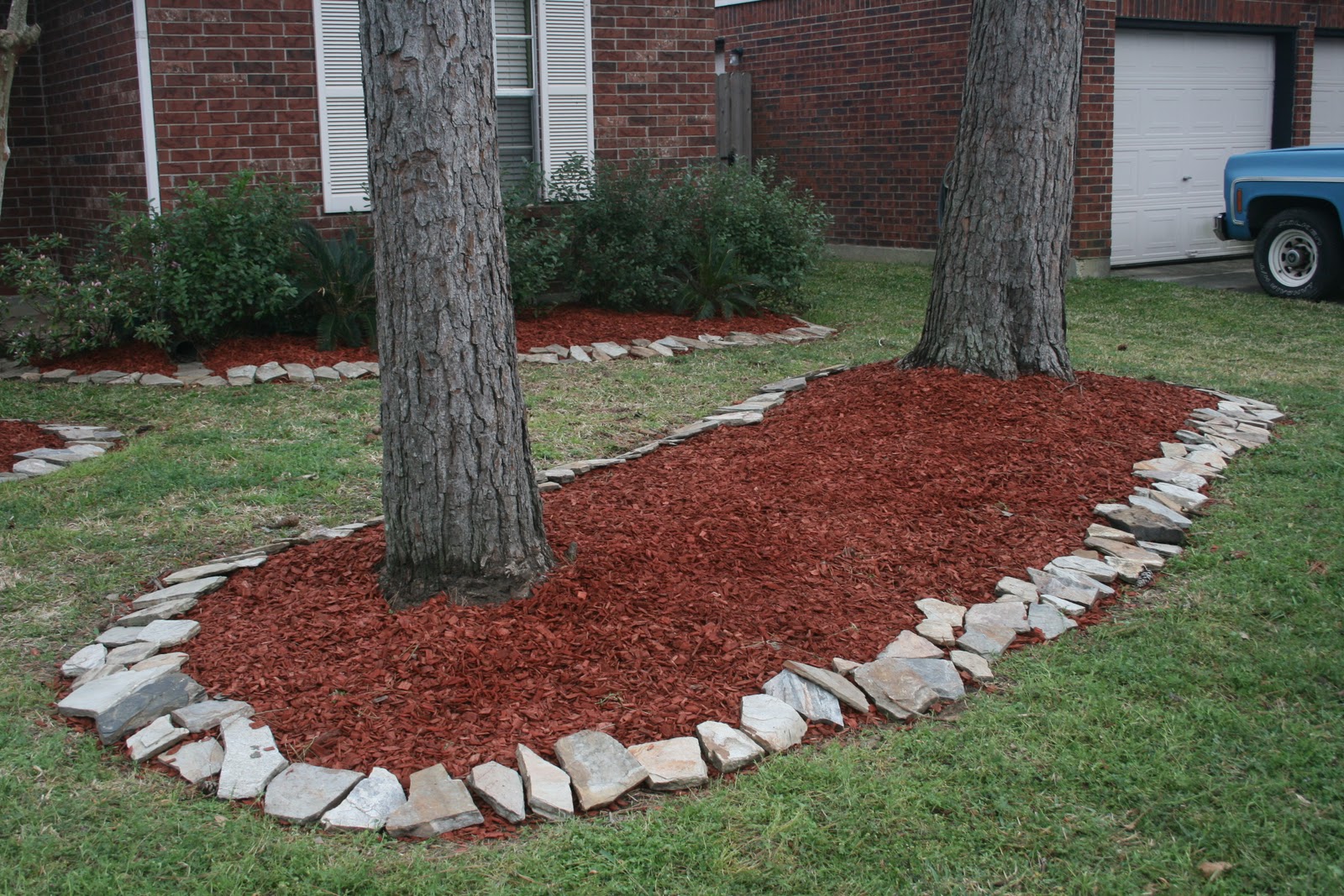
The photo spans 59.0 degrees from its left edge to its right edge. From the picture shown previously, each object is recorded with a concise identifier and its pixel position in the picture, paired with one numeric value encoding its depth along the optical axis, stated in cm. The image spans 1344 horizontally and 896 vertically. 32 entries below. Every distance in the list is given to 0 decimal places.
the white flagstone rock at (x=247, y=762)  297
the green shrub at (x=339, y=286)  830
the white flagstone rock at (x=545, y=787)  288
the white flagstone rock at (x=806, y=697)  333
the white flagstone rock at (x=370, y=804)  283
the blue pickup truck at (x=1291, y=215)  1062
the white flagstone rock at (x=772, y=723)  319
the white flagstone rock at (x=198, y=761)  304
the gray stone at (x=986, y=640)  371
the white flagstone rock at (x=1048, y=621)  386
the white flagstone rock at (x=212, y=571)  430
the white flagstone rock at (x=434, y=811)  281
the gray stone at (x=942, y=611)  390
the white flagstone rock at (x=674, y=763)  300
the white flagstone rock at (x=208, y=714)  323
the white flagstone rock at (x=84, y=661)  365
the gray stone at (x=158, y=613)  397
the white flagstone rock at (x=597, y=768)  293
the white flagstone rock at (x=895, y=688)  336
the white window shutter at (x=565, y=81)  1007
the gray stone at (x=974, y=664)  356
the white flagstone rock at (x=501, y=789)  287
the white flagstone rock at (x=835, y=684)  338
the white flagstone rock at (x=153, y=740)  315
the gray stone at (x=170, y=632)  376
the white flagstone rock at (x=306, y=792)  286
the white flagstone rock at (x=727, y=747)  309
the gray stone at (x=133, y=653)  366
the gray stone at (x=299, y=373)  777
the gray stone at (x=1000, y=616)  387
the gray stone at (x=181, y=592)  413
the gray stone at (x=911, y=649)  363
